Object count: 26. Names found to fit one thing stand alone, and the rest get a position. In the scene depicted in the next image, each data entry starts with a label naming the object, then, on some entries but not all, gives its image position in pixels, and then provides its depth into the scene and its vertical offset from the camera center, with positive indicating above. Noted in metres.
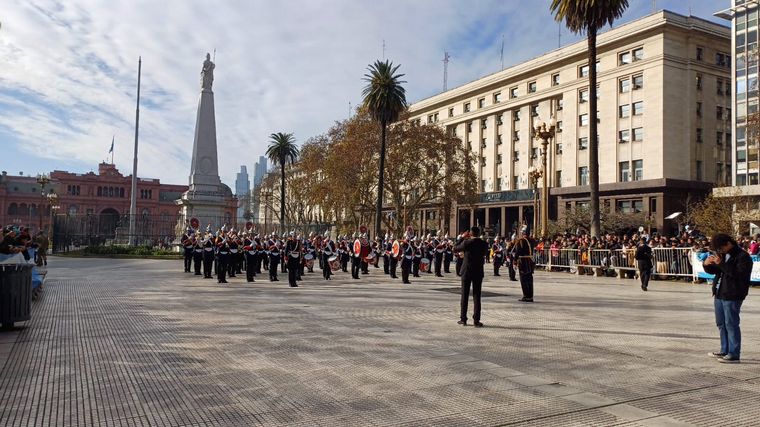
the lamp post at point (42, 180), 54.11 +5.23
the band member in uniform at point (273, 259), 21.28 -0.80
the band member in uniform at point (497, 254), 27.44 -0.60
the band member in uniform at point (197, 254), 23.77 -0.75
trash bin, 9.45 -1.05
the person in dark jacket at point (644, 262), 19.12 -0.60
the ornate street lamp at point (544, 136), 30.56 +5.81
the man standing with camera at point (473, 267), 10.80 -0.50
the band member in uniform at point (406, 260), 21.48 -0.76
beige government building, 50.00 +12.34
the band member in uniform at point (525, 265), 14.73 -0.59
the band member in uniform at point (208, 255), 22.61 -0.74
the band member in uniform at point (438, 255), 25.77 -0.65
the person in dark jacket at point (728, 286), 7.85 -0.57
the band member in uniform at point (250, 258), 21.19 -0.79
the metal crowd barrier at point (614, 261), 23.20 -0.82
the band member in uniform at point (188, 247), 24.98 -0.47
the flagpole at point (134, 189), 42.62 +3.72
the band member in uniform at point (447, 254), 27.20 -0.64
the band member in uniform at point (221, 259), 20.45 -0.81
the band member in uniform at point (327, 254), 22.77 -0.62
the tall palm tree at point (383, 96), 41.66 +10.74
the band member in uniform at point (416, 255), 24.65 -0.64
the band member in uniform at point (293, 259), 18.81 -0.70
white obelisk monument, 39.88 +4.82
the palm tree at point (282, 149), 68.38 +10.84
